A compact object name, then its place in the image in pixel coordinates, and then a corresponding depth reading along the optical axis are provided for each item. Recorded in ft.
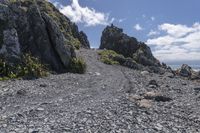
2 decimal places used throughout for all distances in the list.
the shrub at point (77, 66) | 67.58
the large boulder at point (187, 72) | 93.10
